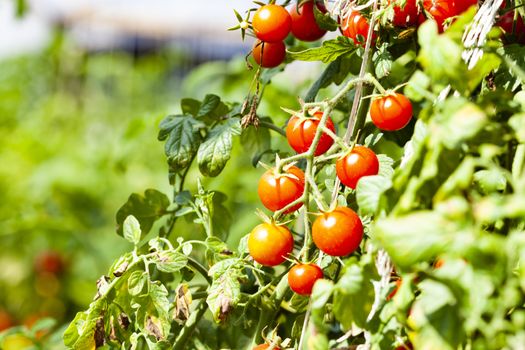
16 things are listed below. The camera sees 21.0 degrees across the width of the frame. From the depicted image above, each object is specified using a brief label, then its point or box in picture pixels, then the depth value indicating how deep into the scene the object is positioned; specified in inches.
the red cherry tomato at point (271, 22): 38.3
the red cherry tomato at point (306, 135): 35.8
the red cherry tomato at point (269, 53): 40.1
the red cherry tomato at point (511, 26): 38.2
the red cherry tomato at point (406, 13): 36.8
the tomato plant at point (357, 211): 29.1
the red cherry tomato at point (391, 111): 35.1
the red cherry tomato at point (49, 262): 146.7
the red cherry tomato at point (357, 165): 34.2
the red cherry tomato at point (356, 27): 37.6
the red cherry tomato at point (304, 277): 34.5
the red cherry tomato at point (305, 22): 40.2
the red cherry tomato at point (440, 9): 36.2
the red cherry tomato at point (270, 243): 35.2
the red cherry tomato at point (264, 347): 35.6
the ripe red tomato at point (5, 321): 129.7
